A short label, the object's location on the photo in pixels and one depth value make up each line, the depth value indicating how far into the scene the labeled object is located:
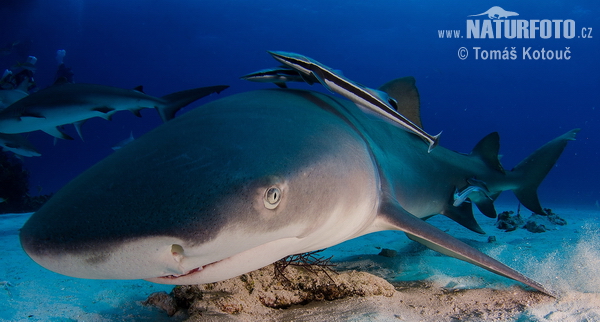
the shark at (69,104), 5.04
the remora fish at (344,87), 2.10
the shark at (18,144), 7.10
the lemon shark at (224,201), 1.07
